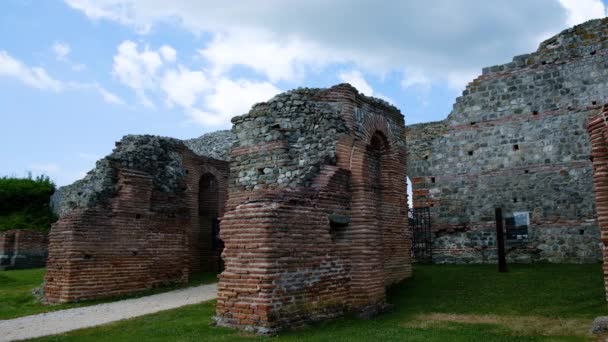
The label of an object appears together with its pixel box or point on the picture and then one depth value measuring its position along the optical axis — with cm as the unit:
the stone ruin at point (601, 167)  659
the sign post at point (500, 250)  1272
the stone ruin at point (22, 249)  2173
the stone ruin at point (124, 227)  1119
